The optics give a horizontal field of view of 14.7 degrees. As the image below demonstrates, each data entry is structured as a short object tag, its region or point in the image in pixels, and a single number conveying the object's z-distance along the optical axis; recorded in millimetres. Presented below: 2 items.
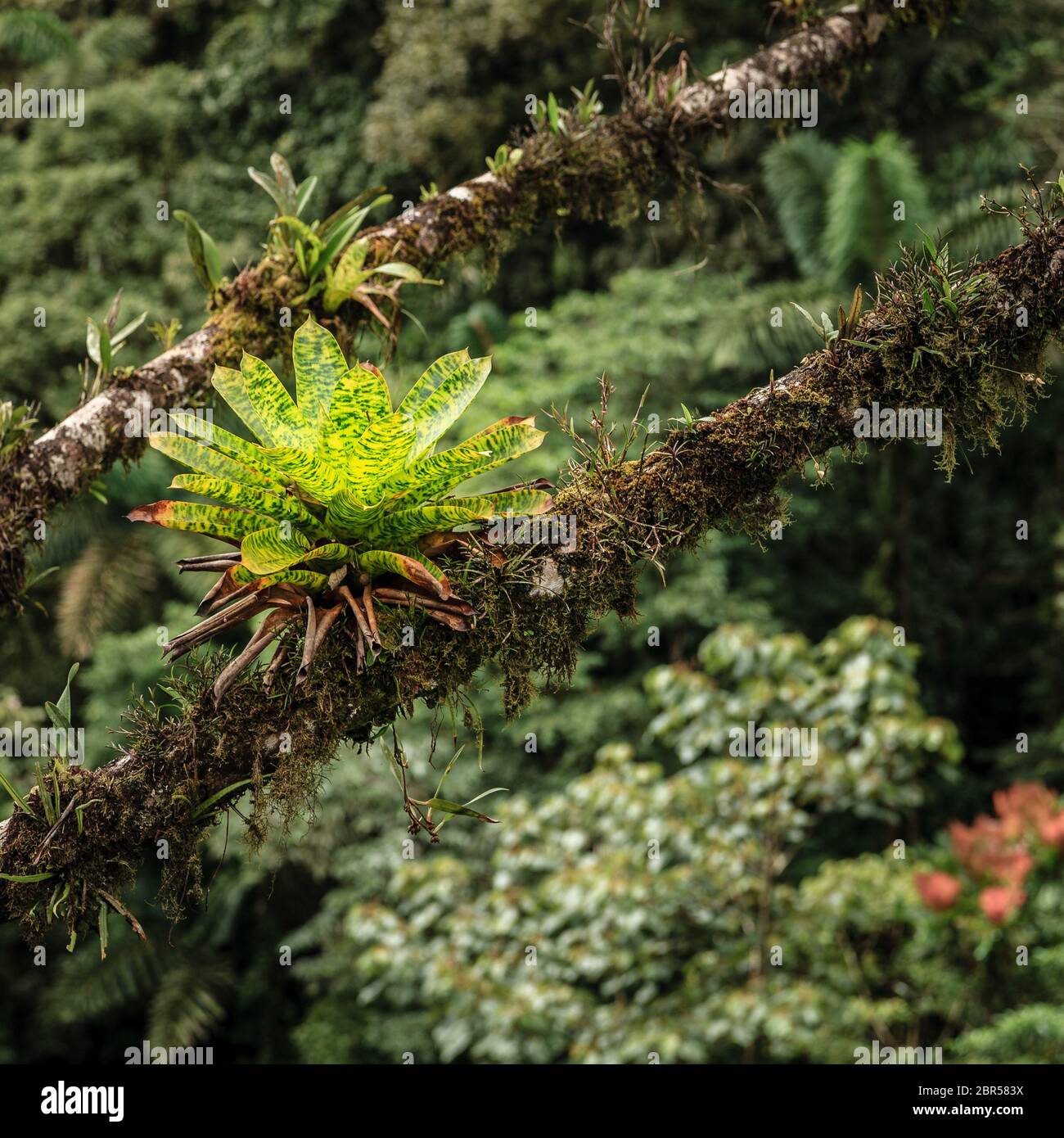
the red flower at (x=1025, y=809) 9563
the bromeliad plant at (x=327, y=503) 4879
